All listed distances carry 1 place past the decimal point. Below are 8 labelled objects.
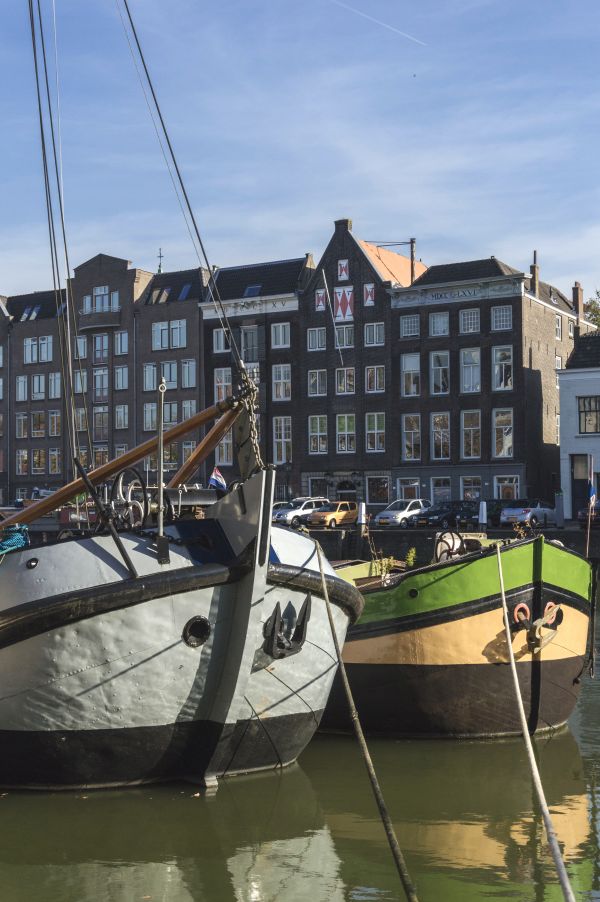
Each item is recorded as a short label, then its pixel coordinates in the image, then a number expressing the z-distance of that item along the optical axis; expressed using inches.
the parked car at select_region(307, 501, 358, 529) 2065.7
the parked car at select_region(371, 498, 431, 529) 2048.5
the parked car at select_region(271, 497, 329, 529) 2060.8
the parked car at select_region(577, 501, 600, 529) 1804.9
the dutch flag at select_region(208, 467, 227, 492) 665.8
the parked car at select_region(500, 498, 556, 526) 1947.6
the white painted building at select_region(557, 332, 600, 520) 2103.8
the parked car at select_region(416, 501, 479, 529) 1996.8
